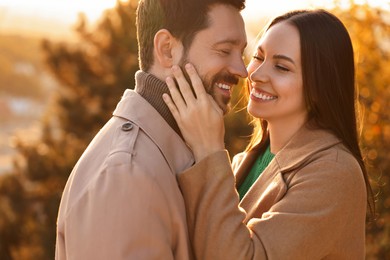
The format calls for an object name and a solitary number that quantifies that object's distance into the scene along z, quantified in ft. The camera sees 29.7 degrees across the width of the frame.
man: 6.66
